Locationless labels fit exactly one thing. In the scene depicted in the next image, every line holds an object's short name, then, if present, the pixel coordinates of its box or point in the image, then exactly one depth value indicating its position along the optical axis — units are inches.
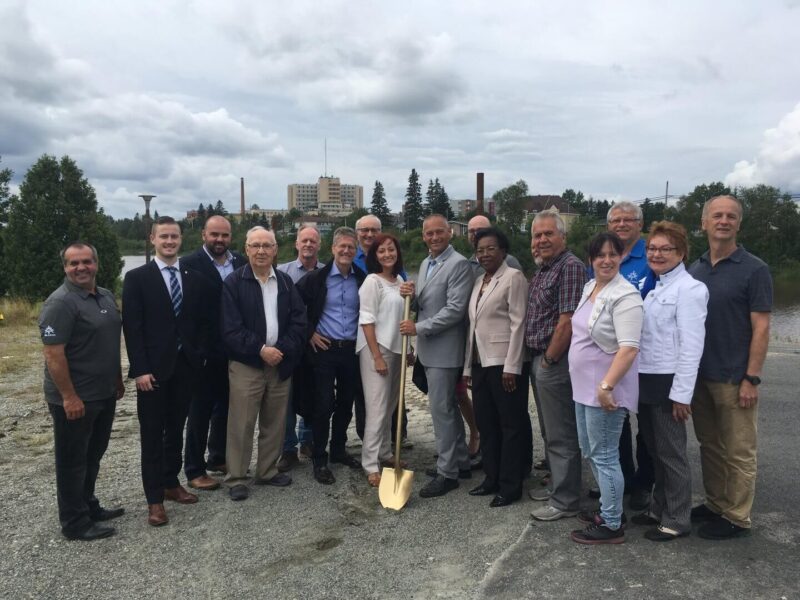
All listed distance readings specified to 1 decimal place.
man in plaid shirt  152.9
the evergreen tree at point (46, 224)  776.9
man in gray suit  175.6
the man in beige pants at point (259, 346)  173.9
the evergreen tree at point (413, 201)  3395.7
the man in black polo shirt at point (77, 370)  141.3
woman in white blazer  134.8
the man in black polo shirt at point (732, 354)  138.3
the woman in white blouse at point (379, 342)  184.4
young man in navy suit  158.7
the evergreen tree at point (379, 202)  3535.7
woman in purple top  131.3
